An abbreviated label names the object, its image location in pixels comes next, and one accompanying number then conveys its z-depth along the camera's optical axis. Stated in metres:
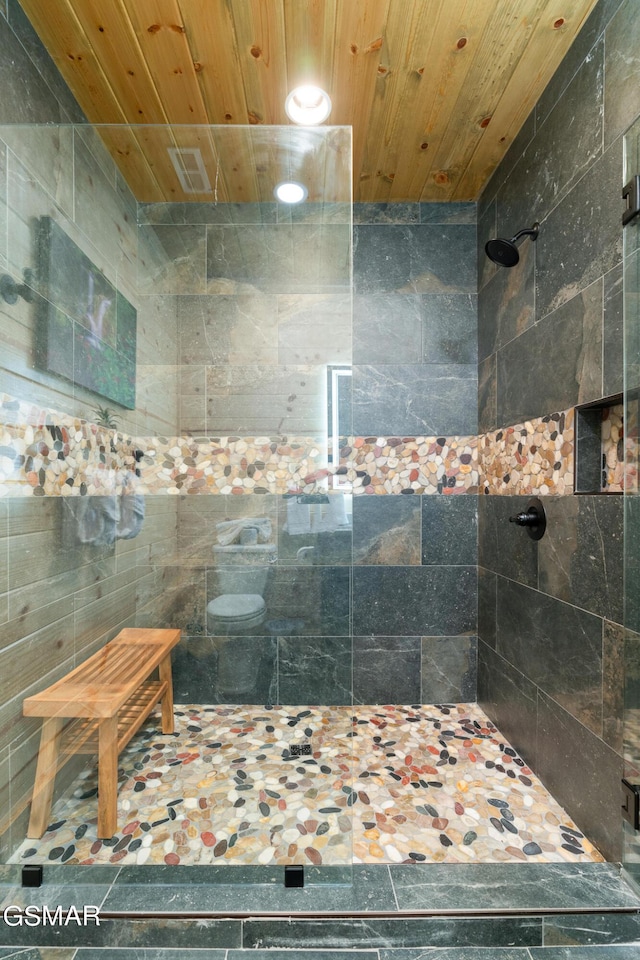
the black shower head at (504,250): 1.69
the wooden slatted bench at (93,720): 1.18
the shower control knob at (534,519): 1.62
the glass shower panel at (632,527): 1.17
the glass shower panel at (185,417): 1.21
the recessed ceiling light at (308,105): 1.60
